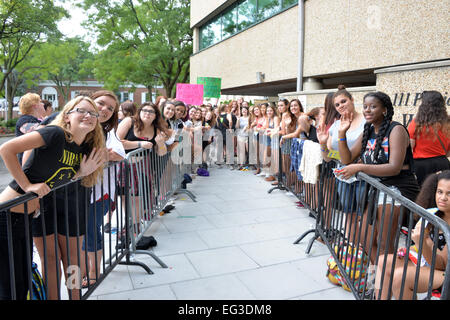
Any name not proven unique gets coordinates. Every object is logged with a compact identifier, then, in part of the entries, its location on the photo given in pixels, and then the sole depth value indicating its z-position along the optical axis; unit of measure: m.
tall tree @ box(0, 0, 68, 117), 18.34
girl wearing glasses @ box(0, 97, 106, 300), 2.30
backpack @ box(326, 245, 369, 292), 3.14
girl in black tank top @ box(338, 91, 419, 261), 3.06
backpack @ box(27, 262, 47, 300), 2.45
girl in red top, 3.95
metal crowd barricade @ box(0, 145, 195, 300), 2.37
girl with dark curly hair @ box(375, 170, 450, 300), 2.27
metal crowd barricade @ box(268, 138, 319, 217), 5.14
